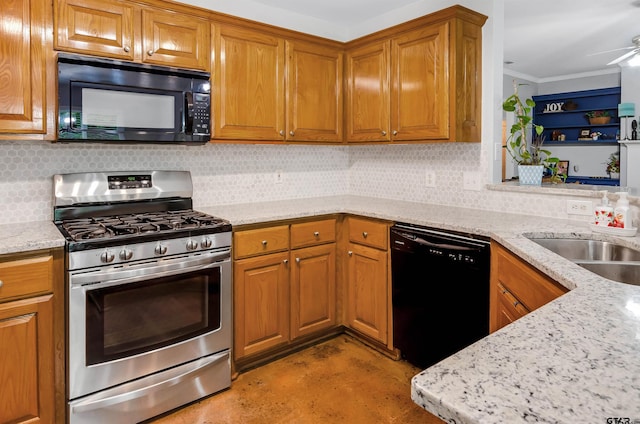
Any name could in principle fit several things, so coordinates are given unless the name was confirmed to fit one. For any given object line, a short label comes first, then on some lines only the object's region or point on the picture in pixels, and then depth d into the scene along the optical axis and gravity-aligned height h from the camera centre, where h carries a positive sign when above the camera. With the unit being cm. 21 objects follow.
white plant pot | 274 +18
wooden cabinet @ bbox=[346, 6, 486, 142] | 263 +79
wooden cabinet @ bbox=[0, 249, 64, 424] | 179 -57
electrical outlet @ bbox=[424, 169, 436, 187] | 315 +17
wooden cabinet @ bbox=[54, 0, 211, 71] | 215 +89
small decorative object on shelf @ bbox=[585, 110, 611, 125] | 691 +135
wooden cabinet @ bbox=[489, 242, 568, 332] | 158 -35
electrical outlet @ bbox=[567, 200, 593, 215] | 237 -3
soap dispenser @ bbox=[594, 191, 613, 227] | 205 -6
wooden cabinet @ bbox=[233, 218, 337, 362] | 253 -52
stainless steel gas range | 195 -48
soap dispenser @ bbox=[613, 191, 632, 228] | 197 -5
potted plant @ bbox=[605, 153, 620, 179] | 680 +56
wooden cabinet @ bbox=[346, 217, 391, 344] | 276 -50
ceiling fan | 398 +147
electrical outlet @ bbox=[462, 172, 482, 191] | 289 +14
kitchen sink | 163 -23
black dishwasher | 224 -49
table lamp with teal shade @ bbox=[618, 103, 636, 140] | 646 +136
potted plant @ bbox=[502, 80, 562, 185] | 273 +25
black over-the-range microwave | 213 +52
